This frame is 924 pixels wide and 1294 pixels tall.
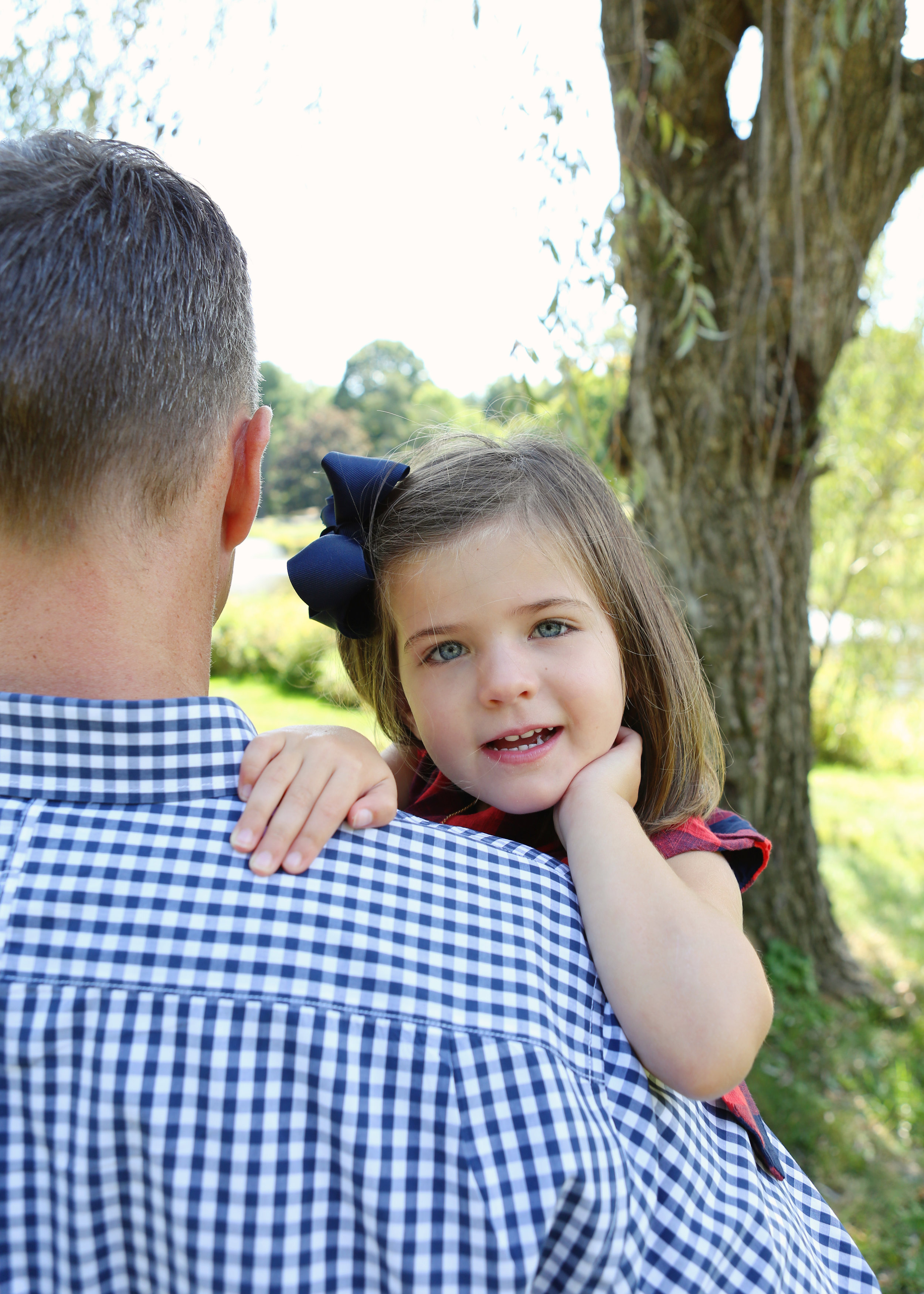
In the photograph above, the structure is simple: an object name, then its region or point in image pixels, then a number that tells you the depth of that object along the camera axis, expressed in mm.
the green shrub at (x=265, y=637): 11406
